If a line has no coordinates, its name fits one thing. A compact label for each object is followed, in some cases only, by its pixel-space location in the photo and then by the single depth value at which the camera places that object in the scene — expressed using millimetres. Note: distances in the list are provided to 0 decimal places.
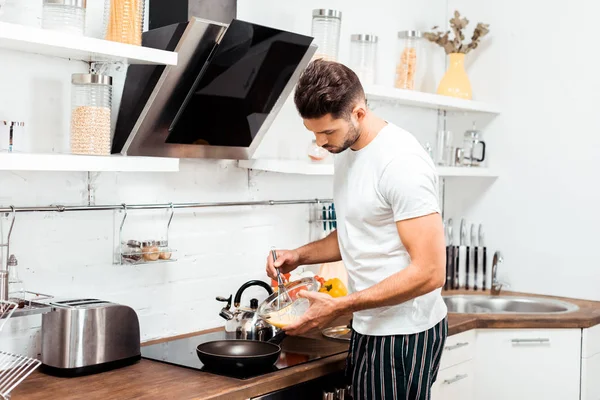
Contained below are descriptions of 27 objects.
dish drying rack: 1981
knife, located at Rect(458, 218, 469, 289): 3816
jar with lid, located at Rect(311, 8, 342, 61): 2842
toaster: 2150
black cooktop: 2266
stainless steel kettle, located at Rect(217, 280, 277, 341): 2596
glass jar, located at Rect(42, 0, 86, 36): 2033
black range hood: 2338
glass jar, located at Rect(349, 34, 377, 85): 3084
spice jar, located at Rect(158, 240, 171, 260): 2523
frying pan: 2176
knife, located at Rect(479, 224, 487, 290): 3785
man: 2064
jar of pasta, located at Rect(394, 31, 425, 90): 3432
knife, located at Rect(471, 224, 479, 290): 3793
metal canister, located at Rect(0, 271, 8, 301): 2078
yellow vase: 3777
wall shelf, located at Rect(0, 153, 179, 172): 1942
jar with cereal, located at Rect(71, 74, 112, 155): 2188
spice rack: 2471
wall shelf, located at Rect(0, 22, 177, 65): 1897
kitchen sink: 3545
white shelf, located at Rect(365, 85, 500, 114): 3092
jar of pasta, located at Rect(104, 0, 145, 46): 2201
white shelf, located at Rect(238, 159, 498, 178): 2828
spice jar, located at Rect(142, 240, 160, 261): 2480
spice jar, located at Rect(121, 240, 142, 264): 2467
